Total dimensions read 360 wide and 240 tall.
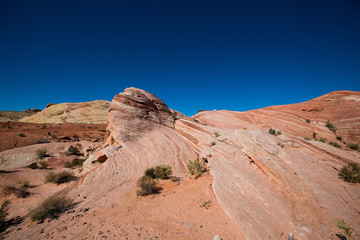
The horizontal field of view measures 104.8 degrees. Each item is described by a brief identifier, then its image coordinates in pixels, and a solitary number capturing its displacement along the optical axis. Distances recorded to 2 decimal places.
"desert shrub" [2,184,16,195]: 8.64
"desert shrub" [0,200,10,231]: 5.40
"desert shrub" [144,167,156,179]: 9.01
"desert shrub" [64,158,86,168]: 13.87
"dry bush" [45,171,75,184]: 10.20
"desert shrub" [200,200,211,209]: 6.10
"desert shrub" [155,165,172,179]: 9.03
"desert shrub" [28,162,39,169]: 13.04
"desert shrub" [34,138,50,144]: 21.74
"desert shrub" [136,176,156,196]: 7.17
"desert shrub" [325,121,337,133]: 14.43
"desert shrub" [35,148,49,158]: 15.86
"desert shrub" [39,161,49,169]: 13.28
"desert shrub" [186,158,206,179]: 8.91
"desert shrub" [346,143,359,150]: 11.91
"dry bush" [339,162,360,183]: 6.91
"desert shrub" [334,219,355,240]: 4.45
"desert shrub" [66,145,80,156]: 17.69
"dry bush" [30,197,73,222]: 5.44
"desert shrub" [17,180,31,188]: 9.34
